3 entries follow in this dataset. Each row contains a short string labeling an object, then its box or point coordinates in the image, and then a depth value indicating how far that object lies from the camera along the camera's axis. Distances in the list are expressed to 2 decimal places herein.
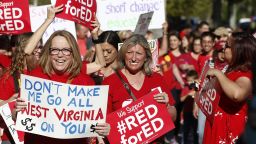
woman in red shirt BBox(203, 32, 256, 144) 11.16
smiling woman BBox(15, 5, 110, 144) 10.55
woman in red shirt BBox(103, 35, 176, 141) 11.38
